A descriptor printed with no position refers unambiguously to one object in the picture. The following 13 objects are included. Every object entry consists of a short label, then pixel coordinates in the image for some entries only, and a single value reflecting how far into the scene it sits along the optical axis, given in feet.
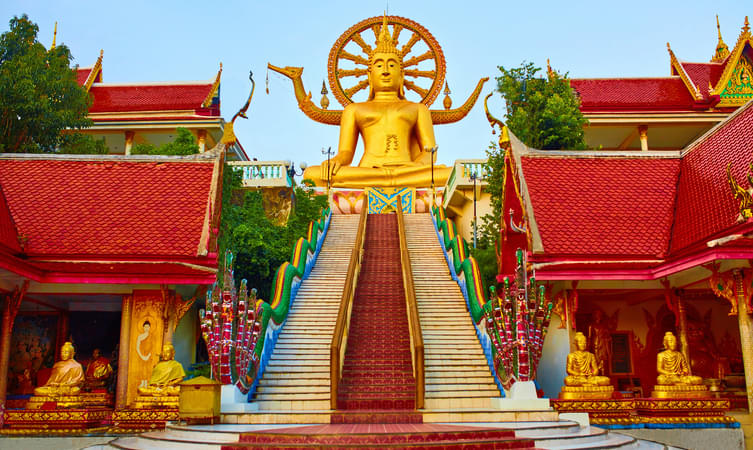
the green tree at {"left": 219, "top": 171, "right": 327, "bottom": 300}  46.88
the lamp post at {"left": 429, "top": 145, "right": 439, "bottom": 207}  71.06
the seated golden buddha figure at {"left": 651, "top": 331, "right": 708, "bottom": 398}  34.83
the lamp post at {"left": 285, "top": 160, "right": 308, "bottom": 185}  66.03
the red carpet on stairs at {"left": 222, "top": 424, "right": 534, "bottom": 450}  22.53
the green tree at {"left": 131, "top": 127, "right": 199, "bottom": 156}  58.70
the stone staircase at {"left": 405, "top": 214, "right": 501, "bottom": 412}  33.96
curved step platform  22.90
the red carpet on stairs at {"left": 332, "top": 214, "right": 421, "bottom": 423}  31.71
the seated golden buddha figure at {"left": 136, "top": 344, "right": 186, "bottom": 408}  32.63
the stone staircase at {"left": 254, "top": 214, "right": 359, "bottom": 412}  33.37
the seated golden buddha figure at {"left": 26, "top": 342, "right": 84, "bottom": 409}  32.96
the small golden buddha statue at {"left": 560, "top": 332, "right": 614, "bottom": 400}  34.65
